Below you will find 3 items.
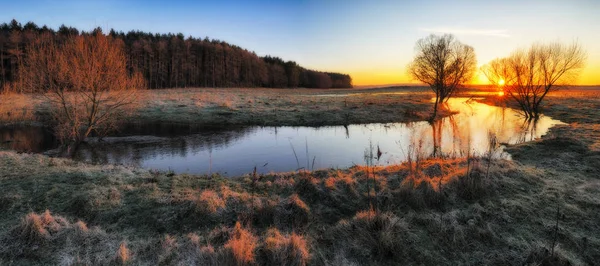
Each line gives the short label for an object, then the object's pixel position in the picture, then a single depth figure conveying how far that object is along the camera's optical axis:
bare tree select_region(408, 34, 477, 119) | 33.75
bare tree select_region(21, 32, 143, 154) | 15.86
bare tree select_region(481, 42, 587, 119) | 29.72
